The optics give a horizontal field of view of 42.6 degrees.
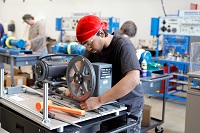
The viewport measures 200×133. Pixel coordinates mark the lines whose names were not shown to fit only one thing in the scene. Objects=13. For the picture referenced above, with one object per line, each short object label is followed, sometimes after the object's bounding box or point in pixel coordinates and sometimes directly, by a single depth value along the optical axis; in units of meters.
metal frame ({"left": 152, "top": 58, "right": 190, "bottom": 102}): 4.30
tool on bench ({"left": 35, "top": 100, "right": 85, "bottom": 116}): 1.22
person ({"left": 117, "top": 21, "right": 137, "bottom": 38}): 3.09
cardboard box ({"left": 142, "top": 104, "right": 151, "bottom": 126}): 2.97
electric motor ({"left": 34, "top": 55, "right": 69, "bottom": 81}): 1.44
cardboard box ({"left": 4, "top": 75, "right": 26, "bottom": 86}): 4.52
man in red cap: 1.35
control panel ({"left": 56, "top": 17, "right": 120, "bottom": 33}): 5.21
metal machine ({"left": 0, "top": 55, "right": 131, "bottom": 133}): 1.19
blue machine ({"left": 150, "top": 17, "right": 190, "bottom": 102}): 4.45
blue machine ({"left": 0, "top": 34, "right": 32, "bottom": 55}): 4.21
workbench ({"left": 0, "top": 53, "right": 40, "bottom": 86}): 4.17
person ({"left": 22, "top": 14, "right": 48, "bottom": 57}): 4.55
